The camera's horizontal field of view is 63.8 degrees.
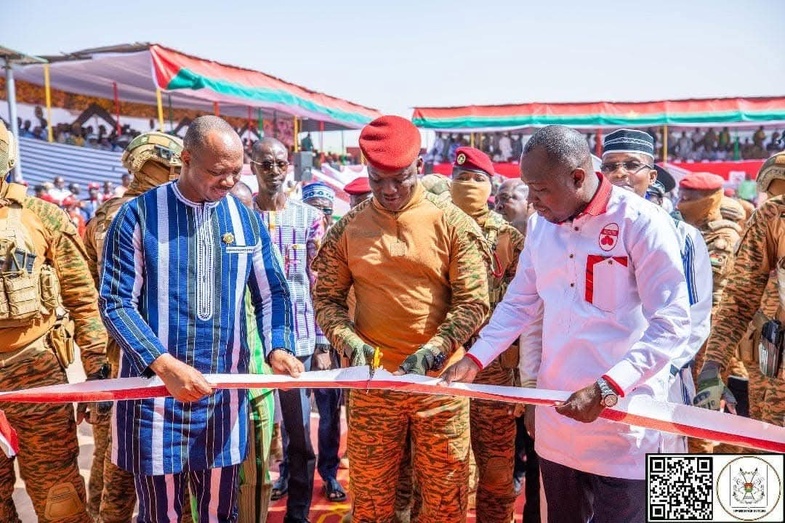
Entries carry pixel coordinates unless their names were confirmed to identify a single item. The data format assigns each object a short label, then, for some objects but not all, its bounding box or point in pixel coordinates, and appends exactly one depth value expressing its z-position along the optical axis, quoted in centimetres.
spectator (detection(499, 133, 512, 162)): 2606
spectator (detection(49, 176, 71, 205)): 1333
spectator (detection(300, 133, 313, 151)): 2516
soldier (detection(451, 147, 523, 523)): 355
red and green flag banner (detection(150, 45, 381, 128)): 1109
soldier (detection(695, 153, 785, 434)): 282
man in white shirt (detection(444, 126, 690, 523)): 224
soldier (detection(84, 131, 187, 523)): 367
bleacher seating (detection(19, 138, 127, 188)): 1448
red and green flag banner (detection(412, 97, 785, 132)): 2106
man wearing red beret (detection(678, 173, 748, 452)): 482
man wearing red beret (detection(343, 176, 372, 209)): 542
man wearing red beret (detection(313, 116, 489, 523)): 290
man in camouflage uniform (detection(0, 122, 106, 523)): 299
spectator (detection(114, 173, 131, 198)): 1410
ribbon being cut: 233
